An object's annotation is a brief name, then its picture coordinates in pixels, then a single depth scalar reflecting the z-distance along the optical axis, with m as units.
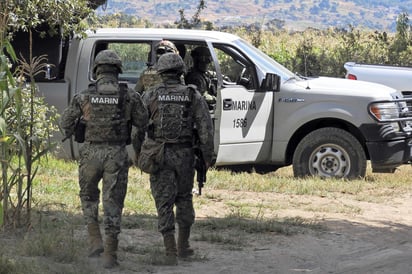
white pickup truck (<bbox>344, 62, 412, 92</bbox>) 26.77
